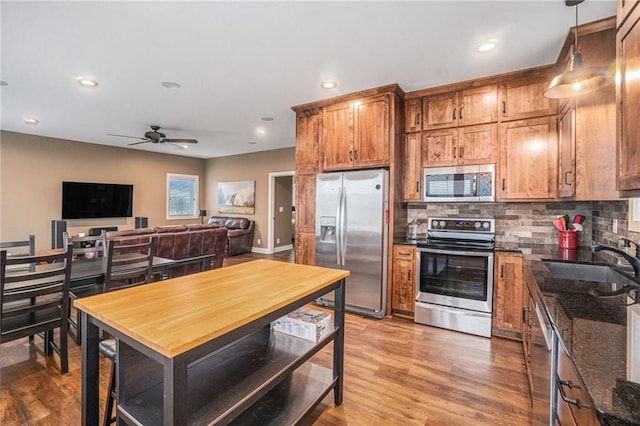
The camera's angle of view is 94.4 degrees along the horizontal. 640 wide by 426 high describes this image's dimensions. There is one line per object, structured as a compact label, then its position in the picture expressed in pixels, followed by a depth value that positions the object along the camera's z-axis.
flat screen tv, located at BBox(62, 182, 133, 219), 6.41
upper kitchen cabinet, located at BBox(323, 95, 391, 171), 3.42
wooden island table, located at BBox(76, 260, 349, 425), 1.00
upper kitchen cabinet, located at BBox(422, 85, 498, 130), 3.17
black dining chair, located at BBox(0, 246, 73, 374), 1.97
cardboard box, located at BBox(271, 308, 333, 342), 1.80
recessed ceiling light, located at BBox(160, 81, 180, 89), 3.38
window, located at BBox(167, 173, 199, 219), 8.24
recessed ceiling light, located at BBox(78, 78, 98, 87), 3.30
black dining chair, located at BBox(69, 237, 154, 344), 2.40
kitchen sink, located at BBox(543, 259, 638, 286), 1.95
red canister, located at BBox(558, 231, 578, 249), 2.76
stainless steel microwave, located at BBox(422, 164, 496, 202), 3.16
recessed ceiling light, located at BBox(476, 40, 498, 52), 2.46
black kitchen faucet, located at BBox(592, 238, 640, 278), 1.72
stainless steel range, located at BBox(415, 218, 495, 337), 2.98
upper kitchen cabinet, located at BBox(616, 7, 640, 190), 1.28
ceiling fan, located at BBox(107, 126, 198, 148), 5.20
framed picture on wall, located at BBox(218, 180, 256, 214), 8.01
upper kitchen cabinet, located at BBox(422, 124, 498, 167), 3.17
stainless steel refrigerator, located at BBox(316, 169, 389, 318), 3.39
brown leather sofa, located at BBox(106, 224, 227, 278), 4.29
